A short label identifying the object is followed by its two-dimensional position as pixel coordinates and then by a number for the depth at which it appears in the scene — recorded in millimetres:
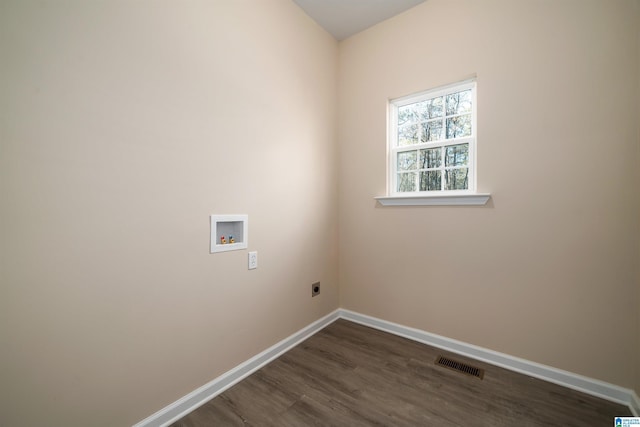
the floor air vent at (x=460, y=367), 1845
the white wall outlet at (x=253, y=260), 1908
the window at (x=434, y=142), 2121
